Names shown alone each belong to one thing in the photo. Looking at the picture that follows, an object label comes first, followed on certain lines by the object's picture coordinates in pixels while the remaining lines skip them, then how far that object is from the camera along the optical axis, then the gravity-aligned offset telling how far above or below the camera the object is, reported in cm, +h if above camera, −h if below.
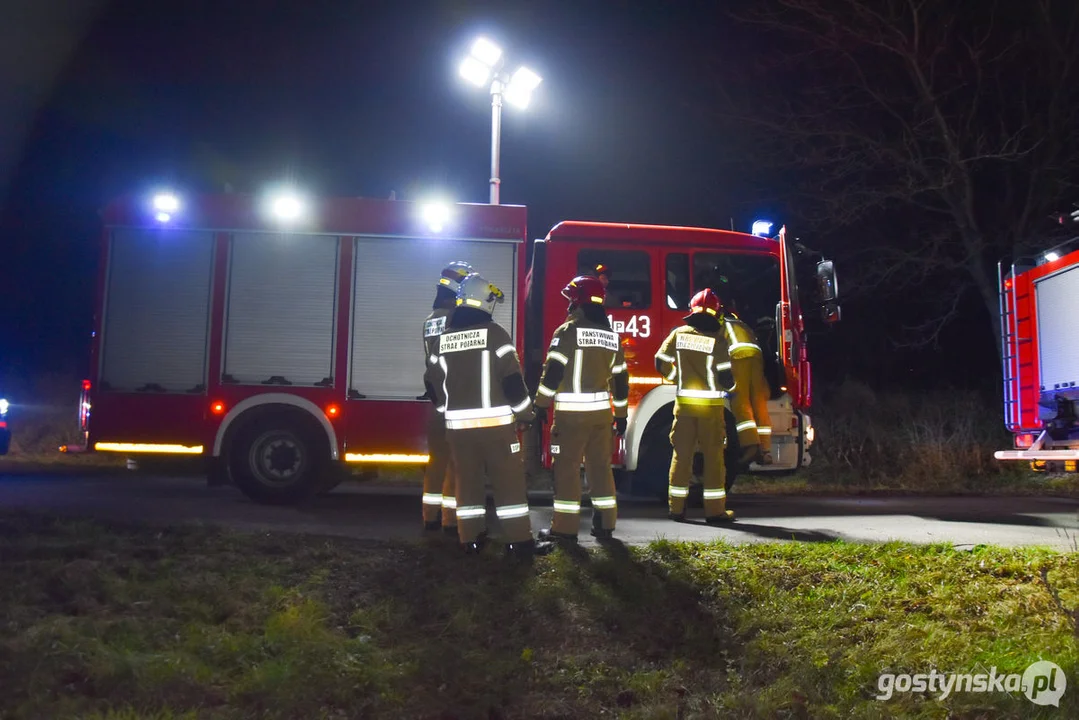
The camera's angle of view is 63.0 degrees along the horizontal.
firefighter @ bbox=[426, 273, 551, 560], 535 +21
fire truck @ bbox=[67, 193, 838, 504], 789 +118
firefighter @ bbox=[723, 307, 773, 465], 717 +51
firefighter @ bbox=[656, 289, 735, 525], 686 +48
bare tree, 1466 +522
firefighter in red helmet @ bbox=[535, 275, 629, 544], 581 +31
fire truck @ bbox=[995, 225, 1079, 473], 827 +101
